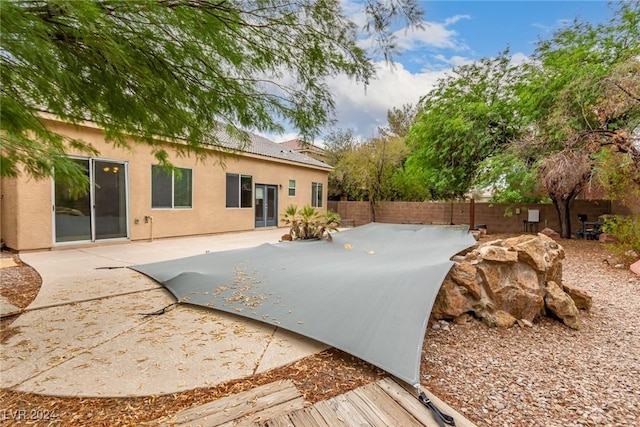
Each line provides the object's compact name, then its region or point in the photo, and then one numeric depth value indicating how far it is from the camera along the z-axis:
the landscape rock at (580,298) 3.66
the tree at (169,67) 1.91
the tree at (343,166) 16.00
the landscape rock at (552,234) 9.43
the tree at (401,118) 24.23
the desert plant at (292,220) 7.32
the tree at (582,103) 5.97
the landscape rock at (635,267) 5.26
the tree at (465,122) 9.92
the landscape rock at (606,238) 7.75
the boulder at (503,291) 3.25
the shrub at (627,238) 5.76
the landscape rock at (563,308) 3.22
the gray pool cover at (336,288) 2.32
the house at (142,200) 6.44
